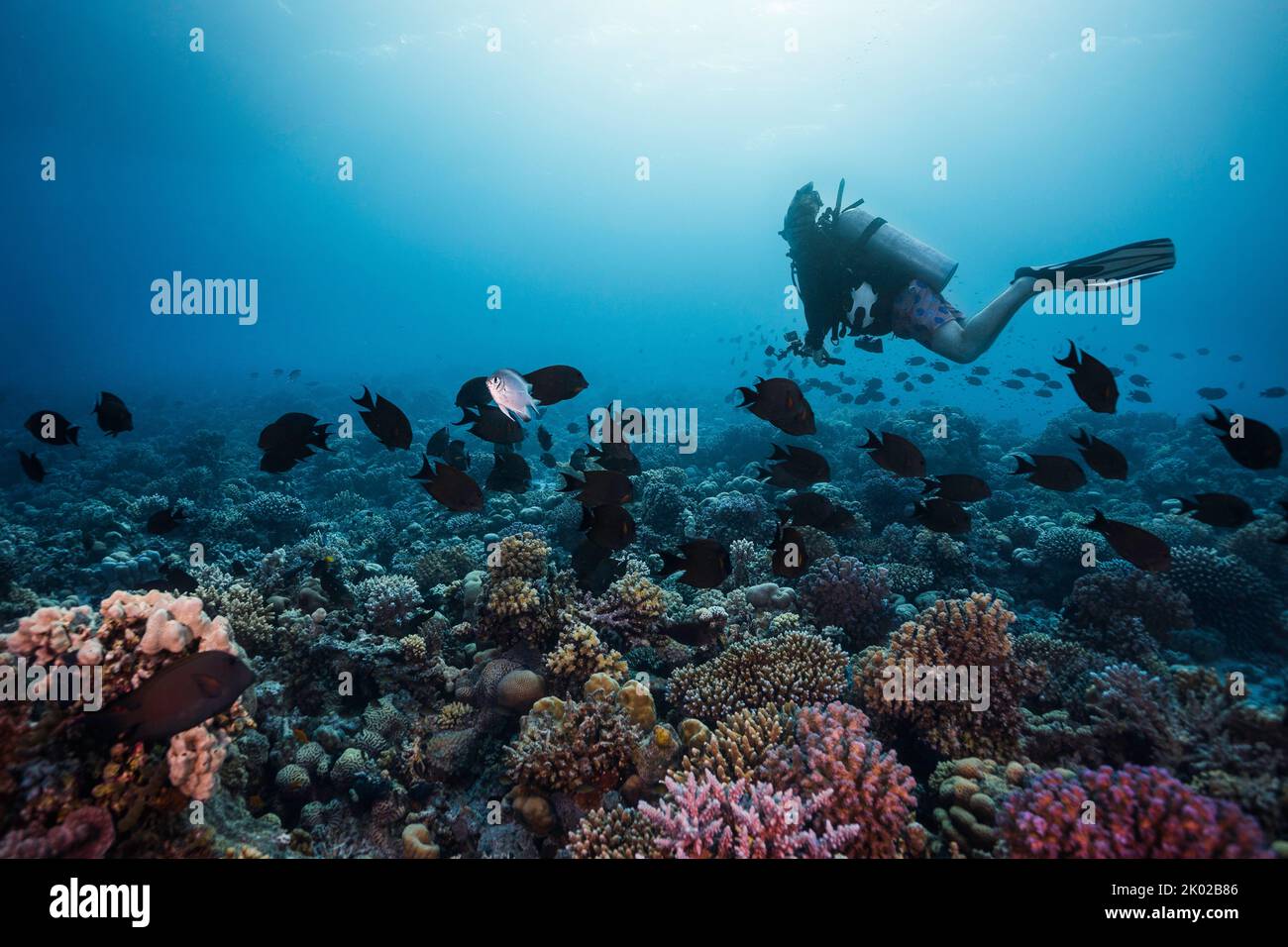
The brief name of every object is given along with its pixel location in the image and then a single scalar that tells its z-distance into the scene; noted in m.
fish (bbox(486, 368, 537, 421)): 4.14
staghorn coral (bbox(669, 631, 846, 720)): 4.59
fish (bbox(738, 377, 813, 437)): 4.38
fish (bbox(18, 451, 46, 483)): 5.89
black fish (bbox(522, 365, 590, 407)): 4.61
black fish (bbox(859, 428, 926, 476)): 4.62
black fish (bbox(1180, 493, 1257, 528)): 4.09
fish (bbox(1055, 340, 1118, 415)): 4.12
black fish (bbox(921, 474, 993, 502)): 5.02
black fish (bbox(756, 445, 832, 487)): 4.50
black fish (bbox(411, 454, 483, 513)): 4.10
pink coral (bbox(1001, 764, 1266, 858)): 2.58
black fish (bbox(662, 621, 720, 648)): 5.68
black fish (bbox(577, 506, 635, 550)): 4.14
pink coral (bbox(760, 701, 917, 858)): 3.34
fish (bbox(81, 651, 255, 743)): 2.66
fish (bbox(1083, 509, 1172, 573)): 4.15
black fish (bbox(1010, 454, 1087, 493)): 4.62
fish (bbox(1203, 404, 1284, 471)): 3.87
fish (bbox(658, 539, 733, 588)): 3.83
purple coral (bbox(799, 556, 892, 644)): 6.39
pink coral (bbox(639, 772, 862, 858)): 3.08
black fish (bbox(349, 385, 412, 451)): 3.96
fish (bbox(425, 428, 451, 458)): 6.92
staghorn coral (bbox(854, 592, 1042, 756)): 4.42
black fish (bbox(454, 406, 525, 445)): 4.33
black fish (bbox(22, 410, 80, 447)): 5.01
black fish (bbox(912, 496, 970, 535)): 4.76
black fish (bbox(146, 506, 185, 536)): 5.83
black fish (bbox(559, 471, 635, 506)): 4.63
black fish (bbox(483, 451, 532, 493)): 5.05
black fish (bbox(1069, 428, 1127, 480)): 4.31
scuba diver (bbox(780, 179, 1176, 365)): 7.08
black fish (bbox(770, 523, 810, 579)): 4.34
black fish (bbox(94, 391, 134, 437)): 5.02
